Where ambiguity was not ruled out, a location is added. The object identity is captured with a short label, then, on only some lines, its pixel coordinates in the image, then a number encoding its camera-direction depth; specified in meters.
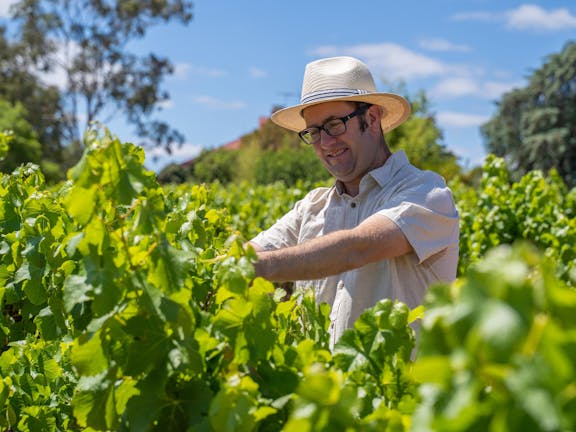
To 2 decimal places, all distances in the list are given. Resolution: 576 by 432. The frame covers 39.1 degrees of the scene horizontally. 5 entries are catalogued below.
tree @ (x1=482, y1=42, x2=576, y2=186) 48.47
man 2.82
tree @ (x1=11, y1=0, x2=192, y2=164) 38.59
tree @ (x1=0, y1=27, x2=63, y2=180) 40.72
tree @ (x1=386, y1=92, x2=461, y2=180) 35.56
